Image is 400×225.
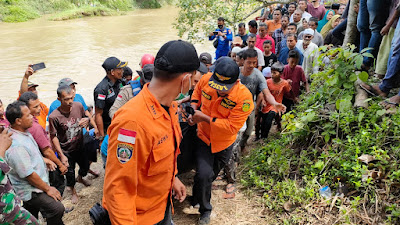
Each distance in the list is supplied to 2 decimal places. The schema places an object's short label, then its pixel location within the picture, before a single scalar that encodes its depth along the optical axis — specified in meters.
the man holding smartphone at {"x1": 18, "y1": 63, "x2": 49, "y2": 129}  4.33
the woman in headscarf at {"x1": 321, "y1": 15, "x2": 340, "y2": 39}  6.80
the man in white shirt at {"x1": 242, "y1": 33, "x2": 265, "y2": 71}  5.86
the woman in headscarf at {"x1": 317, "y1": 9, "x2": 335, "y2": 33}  7.55
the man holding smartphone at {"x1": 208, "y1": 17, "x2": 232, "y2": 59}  7.89
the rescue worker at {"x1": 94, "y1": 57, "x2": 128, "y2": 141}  4.05
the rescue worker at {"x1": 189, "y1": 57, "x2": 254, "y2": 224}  3.12
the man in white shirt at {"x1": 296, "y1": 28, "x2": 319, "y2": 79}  5.42
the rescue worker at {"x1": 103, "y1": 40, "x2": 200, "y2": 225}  1.66
